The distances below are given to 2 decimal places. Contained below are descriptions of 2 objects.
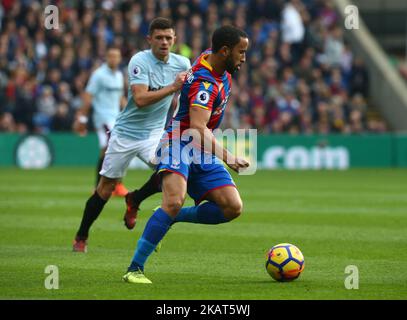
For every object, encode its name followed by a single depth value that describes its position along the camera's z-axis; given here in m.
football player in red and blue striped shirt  16.75
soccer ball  17.16
